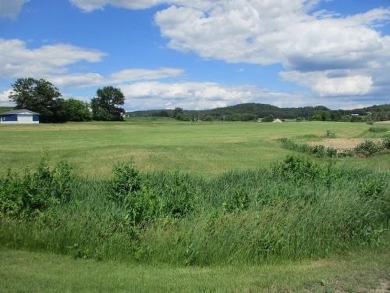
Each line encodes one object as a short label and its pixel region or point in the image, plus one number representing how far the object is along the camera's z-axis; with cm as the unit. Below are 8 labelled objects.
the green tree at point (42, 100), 12006
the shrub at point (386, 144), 4081
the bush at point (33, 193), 953
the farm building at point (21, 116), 11231
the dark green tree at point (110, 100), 14762
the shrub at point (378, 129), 7291
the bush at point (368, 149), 3875
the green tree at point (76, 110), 12219
